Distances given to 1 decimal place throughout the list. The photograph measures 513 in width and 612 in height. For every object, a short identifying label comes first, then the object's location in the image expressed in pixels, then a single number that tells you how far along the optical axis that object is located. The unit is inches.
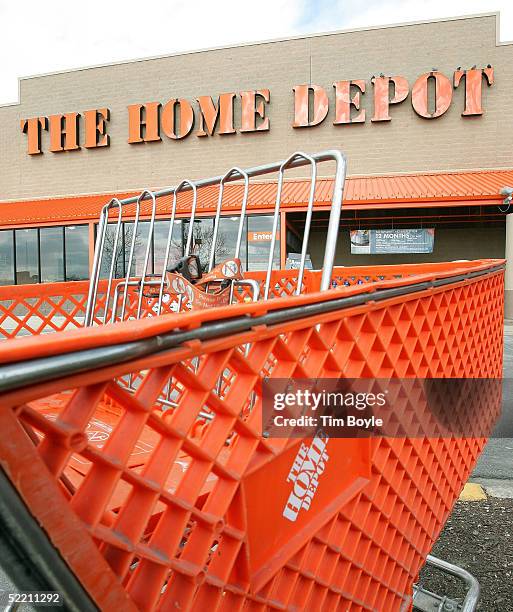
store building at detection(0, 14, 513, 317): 689.6
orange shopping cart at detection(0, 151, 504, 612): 30.0
